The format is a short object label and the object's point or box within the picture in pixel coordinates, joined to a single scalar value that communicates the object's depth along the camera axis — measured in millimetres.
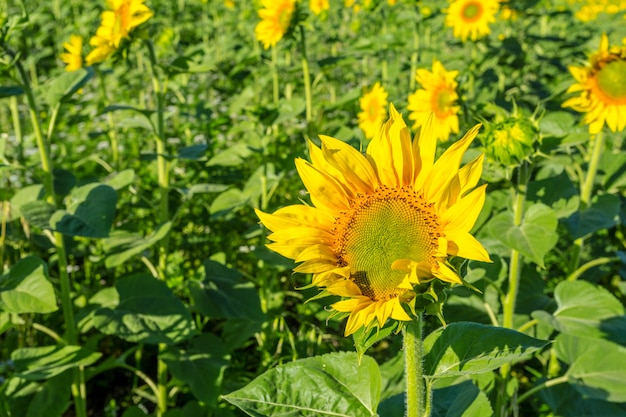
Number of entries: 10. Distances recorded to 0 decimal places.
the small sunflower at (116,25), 2006
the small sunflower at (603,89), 1970
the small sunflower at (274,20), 2574
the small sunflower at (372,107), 2969
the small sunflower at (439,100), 2303
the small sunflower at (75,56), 2875
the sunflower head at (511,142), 1452
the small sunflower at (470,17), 3303
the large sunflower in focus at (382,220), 861
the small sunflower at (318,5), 4154
